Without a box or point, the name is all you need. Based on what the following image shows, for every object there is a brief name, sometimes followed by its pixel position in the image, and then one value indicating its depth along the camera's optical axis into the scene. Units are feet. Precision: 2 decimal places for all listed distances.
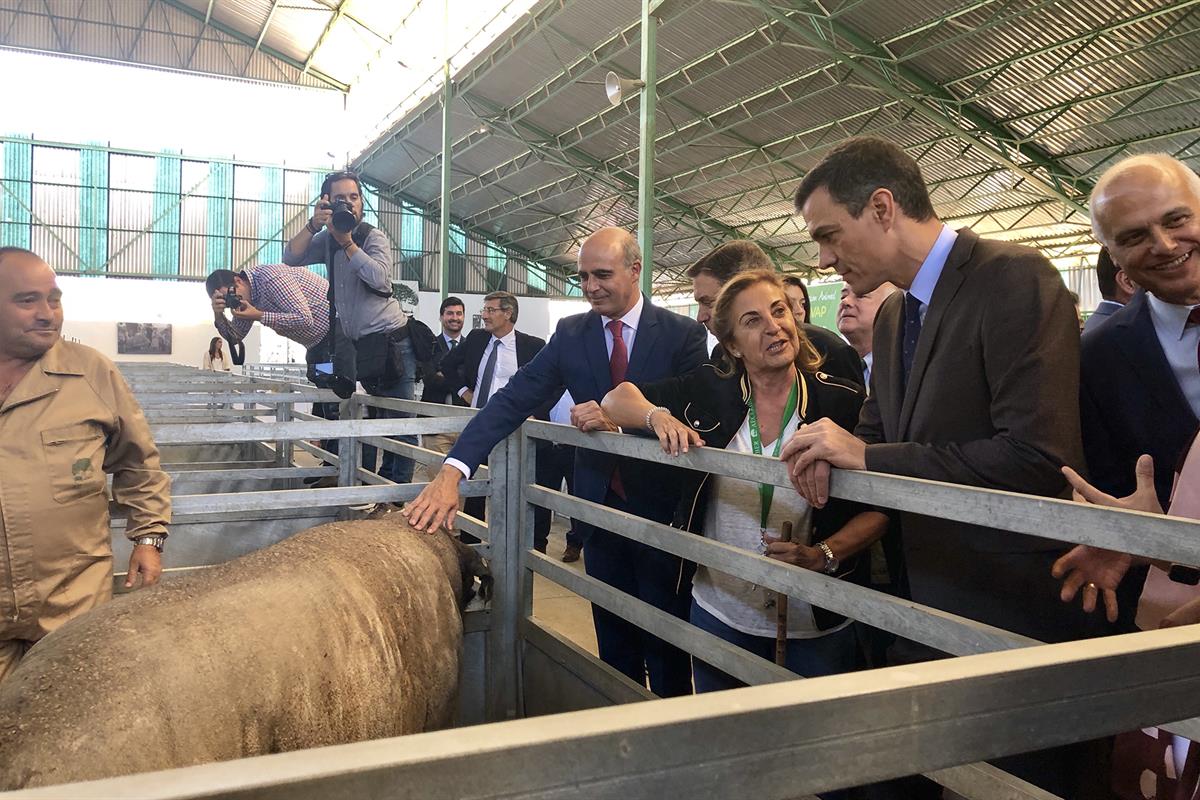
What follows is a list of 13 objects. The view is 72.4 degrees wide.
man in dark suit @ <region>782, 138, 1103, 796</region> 5.13
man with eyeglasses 20.39
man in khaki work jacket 7.46
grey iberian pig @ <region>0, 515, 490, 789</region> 4.37
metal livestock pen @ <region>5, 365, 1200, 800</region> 1.65
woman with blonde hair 7.26
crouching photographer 14.15
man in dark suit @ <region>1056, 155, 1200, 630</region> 5.51
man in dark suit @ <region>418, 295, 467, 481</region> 14.97
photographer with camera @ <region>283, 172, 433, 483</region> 13.29
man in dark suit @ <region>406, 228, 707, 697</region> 8.95
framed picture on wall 73.15
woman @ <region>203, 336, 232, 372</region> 54.95
